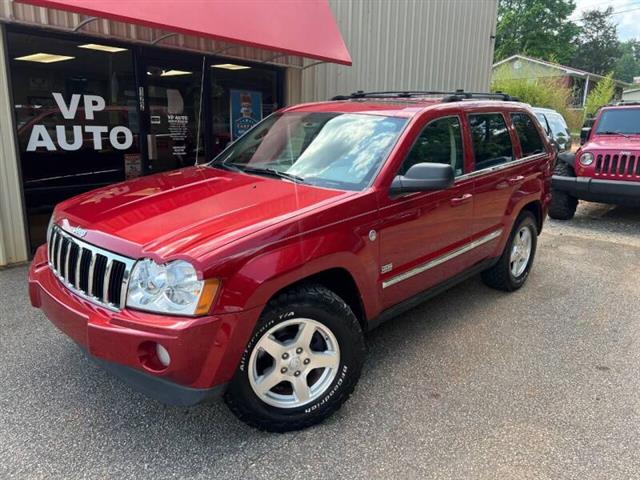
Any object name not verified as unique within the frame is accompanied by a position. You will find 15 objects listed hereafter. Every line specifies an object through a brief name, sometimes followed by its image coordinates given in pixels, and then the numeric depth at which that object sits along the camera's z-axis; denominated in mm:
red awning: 4902
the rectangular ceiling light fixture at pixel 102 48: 5941
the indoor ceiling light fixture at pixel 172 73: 6704
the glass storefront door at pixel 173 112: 6656
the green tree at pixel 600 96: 32312
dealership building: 5398
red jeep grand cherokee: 2363
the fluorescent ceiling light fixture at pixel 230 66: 7392
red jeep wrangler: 7887
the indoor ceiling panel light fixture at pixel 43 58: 5477
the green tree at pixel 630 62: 89000
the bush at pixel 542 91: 26544
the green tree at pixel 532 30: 51312
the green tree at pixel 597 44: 72125
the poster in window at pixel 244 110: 7816
